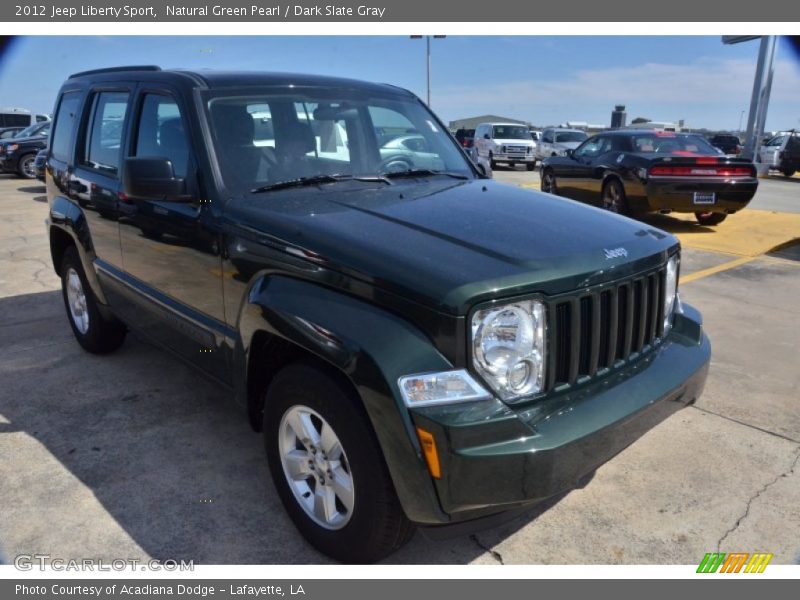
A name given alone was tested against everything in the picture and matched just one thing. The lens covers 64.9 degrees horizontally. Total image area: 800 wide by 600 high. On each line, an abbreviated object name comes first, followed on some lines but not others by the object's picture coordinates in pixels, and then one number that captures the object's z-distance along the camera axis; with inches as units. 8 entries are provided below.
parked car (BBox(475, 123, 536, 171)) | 959.0
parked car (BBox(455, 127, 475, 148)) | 1107.2
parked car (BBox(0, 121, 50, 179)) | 721.0
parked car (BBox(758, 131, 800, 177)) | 906.1
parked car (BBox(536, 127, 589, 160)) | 948.0
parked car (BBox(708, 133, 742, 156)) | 1217.4
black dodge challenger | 369.4
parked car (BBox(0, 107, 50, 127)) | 1093.8
